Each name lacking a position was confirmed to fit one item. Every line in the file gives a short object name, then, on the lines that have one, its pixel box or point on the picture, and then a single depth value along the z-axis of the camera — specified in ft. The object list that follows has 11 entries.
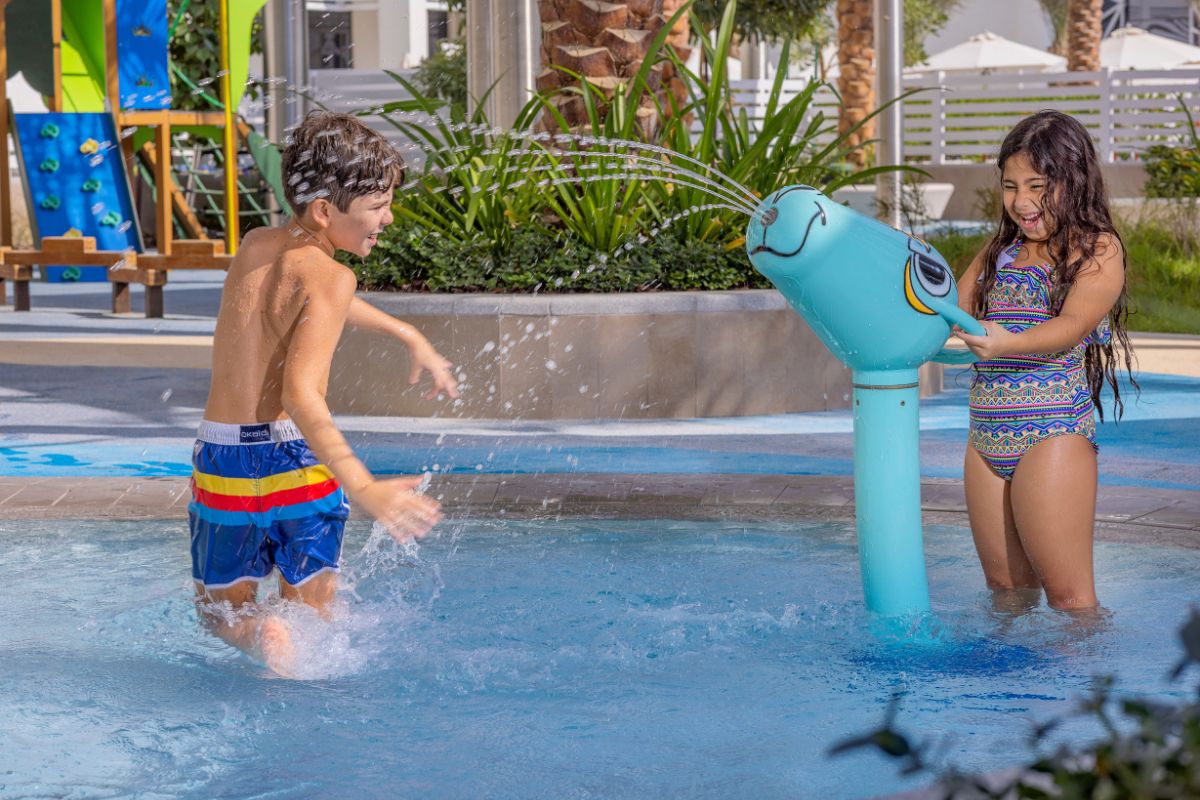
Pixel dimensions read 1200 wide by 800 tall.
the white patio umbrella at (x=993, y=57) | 109.29
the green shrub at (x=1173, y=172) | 50.06
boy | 11.36
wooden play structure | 40.42
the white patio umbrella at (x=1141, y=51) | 108.78
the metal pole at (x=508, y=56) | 32.73
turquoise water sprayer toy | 11.76
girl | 12.34
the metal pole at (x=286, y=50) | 48.44
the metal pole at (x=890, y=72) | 33.91
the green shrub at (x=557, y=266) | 26.02
